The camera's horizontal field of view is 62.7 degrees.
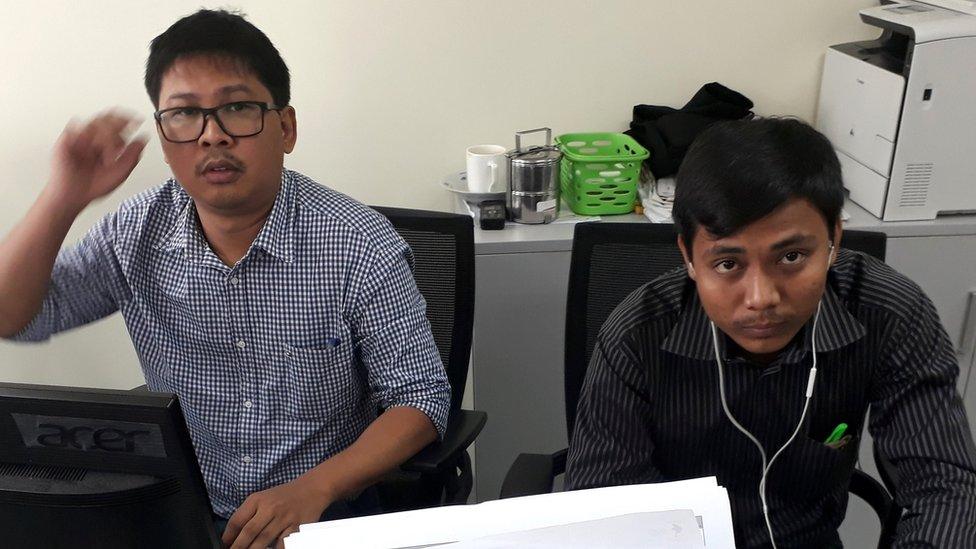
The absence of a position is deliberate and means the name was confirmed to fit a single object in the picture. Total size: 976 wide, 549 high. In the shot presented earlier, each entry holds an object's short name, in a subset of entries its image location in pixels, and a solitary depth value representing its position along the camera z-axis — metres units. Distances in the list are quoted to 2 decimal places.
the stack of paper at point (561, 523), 0.71
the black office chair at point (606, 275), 1.30
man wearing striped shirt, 0.99
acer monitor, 0.65
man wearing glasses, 1.25
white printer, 1.84
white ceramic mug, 2.09
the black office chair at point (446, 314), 1.40
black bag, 2.08
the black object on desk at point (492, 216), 2.02
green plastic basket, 2.05
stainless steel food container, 2.01
